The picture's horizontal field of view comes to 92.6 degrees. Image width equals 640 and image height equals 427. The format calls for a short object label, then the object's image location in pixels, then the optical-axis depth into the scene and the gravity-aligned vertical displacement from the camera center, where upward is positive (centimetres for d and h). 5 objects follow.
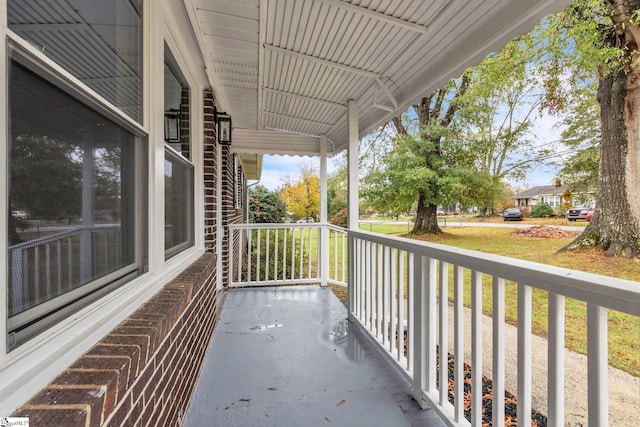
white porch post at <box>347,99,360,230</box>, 360 +61
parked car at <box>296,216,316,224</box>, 1414 -33
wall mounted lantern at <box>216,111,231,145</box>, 360 +101
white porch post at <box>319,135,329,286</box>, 471 -14
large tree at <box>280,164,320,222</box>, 1412 +72
